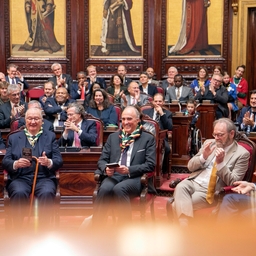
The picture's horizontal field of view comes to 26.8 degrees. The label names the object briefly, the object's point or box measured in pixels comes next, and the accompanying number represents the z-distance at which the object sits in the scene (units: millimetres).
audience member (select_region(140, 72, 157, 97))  9453
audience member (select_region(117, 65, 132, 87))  9862
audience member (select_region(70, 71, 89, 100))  9352
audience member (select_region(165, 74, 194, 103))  9289
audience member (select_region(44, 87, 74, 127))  6957
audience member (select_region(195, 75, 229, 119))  9141
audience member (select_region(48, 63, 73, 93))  9406
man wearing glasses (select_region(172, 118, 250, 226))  4230
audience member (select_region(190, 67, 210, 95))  10030
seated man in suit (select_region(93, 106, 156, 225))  4605
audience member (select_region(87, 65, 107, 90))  9836
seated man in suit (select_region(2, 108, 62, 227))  4594
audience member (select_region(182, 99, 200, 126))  8109
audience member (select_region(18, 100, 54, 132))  5836
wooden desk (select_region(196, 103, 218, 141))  8844
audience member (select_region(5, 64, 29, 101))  9336
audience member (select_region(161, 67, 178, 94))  9984
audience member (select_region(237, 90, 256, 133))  6883
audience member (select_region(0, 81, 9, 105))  7478
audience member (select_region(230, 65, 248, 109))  10641
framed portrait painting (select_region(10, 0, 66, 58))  11727
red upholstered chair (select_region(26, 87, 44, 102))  9784
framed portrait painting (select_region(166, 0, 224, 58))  11531
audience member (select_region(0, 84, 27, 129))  6762
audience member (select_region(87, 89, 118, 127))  6848
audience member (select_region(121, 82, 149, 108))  8422
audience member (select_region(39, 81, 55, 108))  7806
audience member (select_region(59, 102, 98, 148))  5848
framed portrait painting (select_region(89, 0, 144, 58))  11695
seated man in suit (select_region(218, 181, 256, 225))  3947
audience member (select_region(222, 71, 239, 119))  9859
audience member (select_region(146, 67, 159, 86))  10148
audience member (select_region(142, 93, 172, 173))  7188
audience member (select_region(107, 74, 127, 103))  9219
